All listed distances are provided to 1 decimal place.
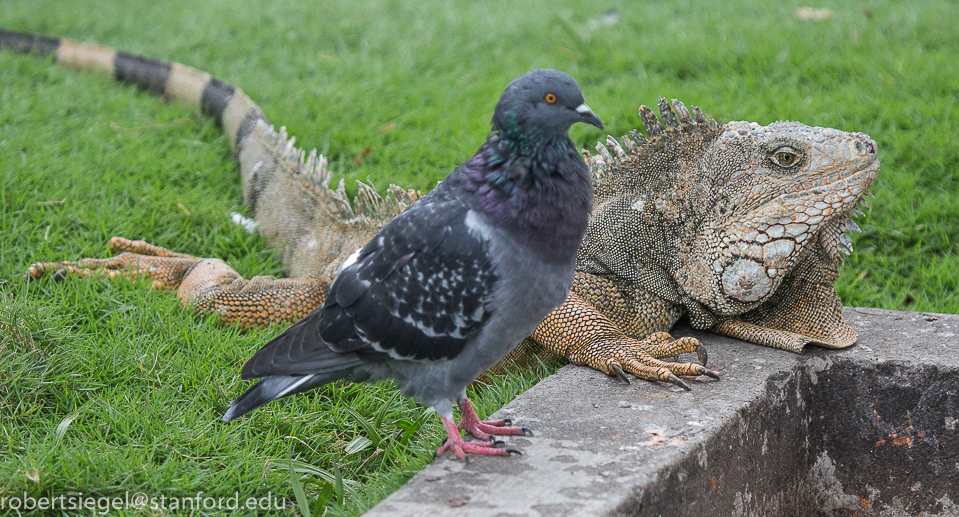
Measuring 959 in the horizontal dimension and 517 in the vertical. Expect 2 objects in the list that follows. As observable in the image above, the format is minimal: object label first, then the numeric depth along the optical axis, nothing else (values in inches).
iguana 238.4
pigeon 189.6
